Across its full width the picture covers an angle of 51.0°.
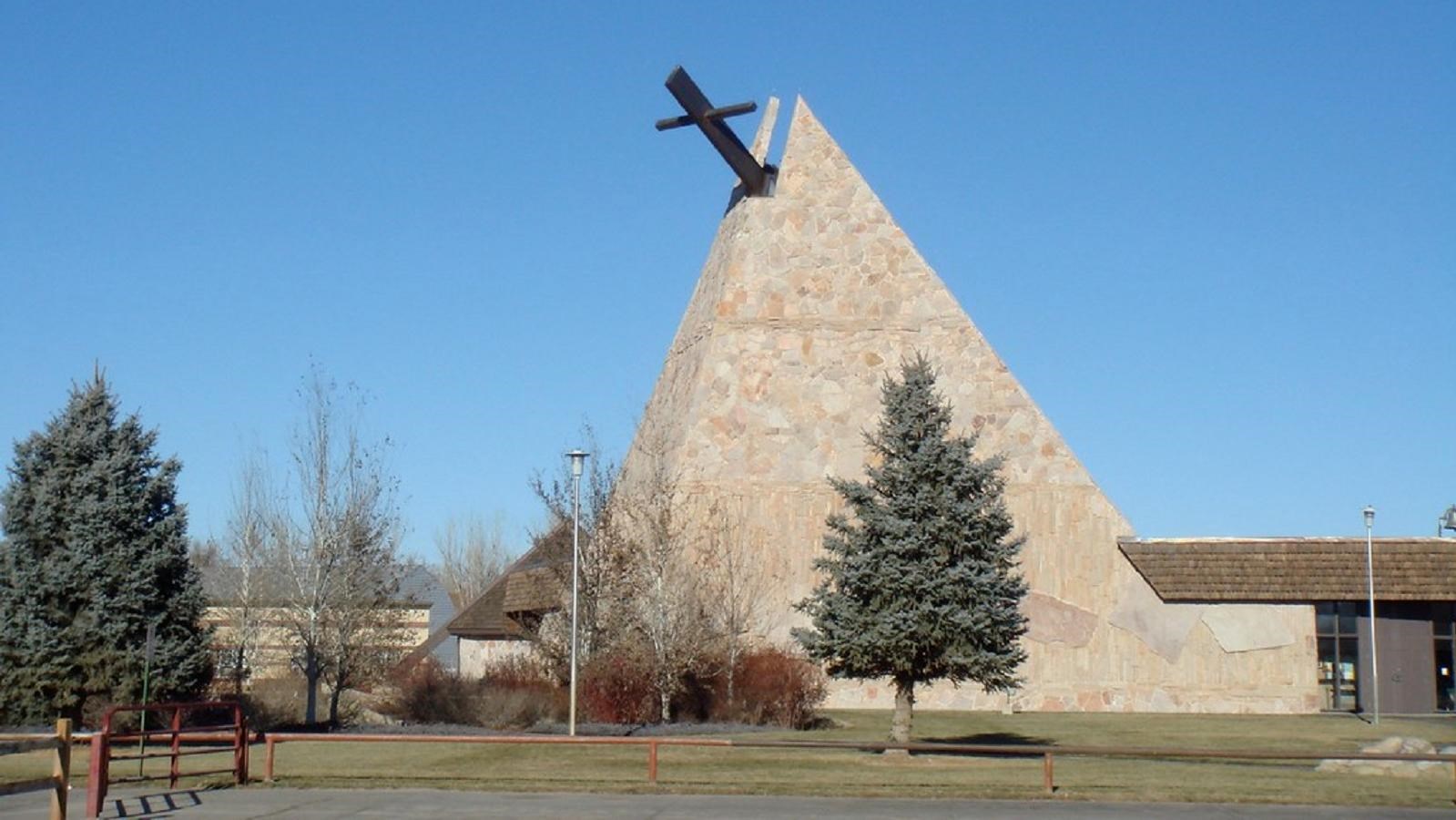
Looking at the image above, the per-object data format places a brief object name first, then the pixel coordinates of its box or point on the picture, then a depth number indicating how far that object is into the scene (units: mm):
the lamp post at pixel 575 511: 26672
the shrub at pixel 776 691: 30641
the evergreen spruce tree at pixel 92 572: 26141
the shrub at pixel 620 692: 30297
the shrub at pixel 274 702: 30547
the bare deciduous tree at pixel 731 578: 34156
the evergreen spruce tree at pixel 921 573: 23656
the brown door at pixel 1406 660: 37406
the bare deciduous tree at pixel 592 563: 32500
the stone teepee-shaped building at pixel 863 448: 36062
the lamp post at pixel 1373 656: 34725
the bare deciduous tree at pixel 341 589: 32969
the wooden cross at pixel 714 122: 36062
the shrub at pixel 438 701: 31250
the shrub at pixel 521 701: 29922
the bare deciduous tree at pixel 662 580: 30812
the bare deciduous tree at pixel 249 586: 48938
